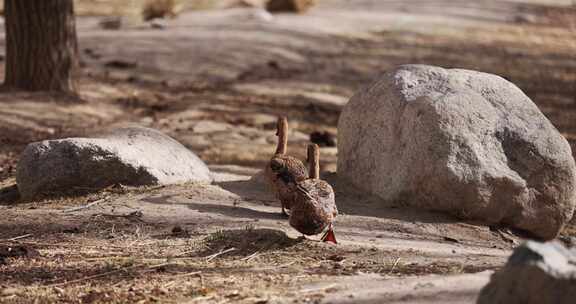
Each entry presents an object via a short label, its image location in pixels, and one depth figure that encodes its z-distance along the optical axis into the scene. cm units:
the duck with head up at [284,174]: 1173
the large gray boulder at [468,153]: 1259
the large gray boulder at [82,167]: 1316
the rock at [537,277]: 712
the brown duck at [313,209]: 1042
